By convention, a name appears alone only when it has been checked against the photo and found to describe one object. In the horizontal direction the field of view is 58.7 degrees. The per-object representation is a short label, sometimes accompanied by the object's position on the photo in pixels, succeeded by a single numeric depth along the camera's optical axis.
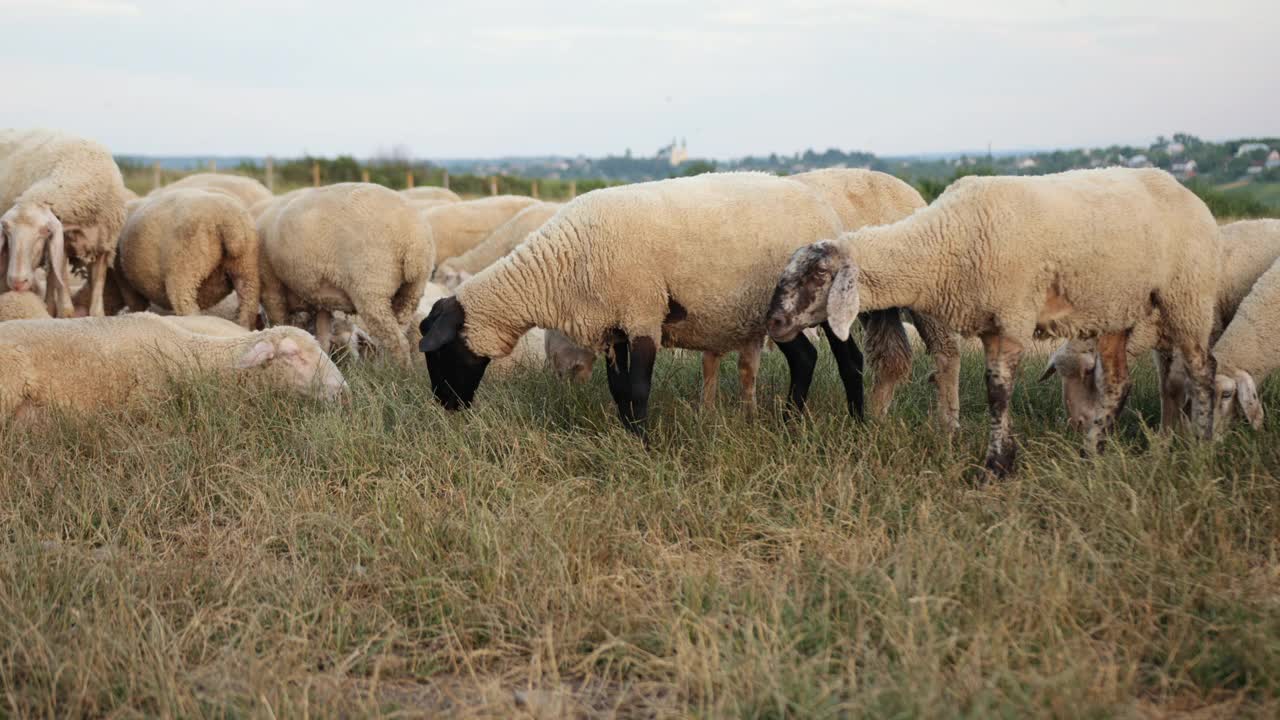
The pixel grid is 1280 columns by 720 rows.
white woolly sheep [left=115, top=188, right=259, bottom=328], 9.19
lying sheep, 6.56
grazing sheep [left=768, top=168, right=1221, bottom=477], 5.38
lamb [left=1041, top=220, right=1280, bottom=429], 6.28
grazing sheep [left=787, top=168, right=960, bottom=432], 6.07
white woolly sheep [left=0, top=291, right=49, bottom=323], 8.41
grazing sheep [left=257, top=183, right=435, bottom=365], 8.77
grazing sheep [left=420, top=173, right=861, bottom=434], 5.97
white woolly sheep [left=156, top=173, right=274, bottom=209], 13.42
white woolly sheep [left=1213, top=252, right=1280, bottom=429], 5.99
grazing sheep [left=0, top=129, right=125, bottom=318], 8.72
